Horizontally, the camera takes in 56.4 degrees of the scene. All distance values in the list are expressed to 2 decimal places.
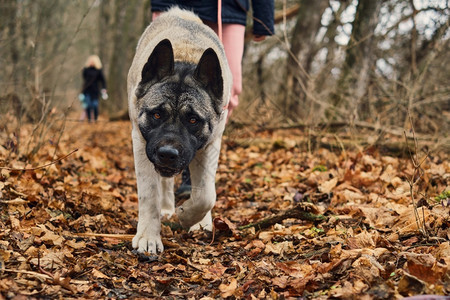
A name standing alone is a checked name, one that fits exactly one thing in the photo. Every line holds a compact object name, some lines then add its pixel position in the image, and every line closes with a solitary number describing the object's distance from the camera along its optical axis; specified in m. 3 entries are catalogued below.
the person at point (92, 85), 13.26
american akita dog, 3.13
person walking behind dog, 4.35
